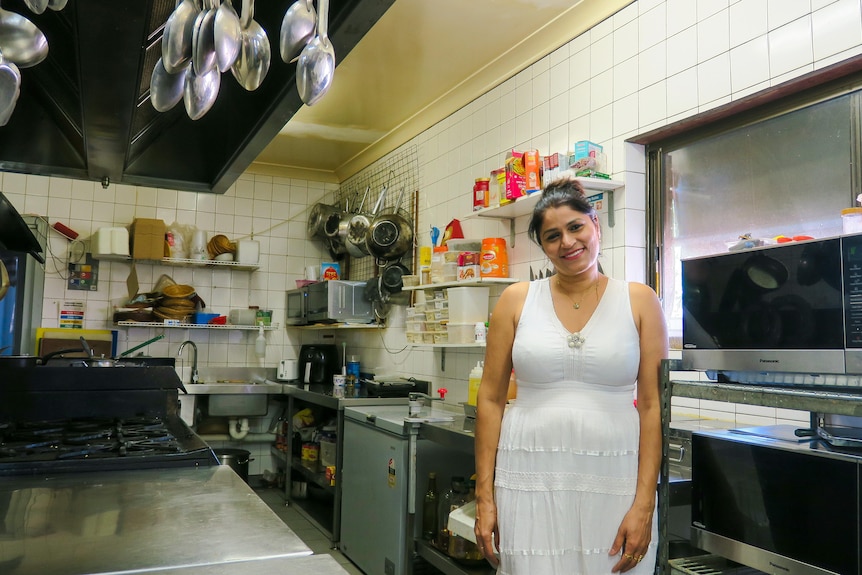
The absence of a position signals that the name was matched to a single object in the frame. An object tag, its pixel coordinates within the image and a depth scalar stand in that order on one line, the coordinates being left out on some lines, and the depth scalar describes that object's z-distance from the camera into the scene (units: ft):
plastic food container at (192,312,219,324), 17.56
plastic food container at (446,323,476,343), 11.36
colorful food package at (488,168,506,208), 10.31
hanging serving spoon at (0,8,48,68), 3.05
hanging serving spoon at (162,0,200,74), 3.21
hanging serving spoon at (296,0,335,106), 3.44
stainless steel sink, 16.63
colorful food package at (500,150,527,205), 10.00
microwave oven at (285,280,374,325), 15.90
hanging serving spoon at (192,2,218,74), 3.16
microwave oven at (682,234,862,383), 4.78
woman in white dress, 5.12
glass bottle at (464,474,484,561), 9.16
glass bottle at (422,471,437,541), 10.18
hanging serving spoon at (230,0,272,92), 3.42
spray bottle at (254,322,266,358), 18.01
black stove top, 4.80
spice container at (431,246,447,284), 12.02
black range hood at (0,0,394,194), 3.53
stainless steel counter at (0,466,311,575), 2.81
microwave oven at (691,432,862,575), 3.98
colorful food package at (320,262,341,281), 17.99
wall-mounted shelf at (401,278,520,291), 10.81
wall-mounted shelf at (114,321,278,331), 16.56
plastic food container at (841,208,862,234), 5.49
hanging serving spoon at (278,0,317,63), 3.29
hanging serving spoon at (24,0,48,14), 2.84
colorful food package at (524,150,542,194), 9.94
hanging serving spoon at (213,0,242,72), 3.06
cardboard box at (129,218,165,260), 16.75
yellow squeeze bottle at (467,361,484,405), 9.77
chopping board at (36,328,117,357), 15.25
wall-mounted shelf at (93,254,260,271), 17.04
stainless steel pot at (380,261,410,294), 15.23
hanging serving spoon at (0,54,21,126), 2.99
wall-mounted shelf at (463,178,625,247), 8.99
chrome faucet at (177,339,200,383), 17.37
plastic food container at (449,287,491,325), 11.44
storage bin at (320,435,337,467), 14.46
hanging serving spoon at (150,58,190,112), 3.99
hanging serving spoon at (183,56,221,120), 3.90
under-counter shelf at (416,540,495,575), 8.82
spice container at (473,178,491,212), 11.05
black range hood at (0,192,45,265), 8.60
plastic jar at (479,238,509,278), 10.84
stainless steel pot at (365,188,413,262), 14.92
